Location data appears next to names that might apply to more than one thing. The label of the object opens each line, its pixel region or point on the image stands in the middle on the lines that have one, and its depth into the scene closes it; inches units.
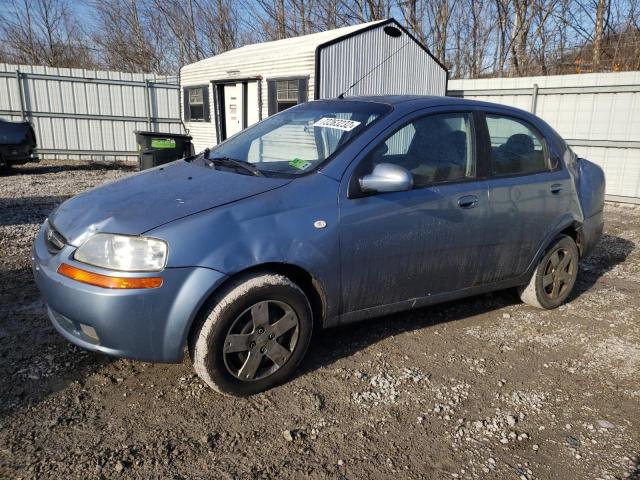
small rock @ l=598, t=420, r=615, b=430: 110.9
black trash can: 456.8
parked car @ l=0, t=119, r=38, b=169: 441.1
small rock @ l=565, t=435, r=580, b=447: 104.3
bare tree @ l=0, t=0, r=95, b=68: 1050.1
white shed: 434.9
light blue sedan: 102.7
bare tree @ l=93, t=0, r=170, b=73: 1060.5
